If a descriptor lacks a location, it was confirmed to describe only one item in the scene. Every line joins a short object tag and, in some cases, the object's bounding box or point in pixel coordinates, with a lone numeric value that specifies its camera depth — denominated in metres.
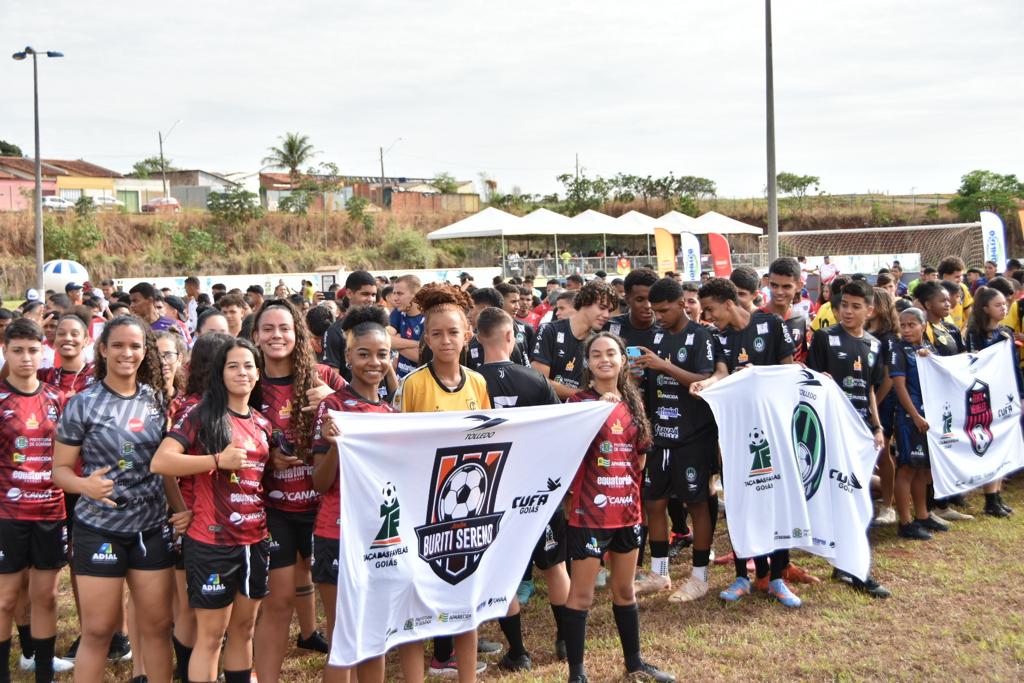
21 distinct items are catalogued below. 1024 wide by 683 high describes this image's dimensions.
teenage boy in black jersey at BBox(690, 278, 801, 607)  5.82
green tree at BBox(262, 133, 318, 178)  58.94
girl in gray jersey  3.83
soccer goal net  37.86
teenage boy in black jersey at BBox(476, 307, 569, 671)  4.56
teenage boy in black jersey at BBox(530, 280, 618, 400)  5.99
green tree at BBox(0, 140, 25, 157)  84.81
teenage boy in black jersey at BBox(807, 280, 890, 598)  6.28
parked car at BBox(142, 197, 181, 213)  48.32
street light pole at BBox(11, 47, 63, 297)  21.39
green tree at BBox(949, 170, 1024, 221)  51.25
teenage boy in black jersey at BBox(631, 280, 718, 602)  5.62
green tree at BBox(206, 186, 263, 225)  46.72
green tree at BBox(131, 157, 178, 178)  70.78
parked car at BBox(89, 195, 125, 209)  47.22
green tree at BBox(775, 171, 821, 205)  68.06
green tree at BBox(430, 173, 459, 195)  64.64
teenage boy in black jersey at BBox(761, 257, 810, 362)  6.34
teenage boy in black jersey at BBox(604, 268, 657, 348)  5.73
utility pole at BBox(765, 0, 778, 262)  15.87
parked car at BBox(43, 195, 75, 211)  46.65
